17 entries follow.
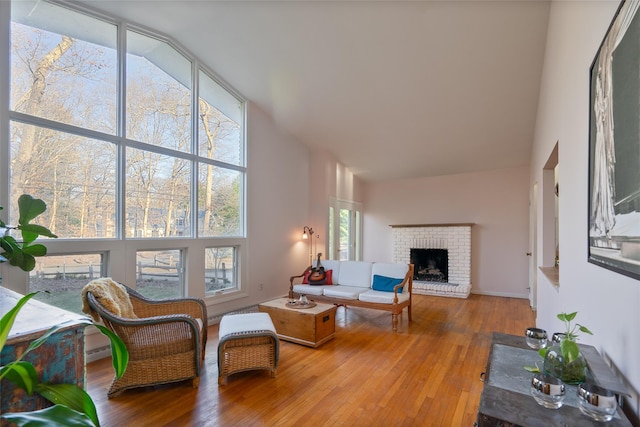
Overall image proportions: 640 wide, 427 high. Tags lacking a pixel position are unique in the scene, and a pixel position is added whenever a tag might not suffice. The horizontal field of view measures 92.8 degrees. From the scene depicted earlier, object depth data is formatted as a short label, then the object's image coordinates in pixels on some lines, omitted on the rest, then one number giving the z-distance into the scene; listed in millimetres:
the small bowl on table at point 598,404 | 888
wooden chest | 3438
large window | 2961
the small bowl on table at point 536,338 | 1482
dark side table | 907
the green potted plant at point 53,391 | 819
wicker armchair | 2367
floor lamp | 6096
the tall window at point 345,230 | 6516
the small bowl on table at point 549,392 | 976
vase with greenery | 1121
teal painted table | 936
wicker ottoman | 2641
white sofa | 4184
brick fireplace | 6336
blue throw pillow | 4465
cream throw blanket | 2361
